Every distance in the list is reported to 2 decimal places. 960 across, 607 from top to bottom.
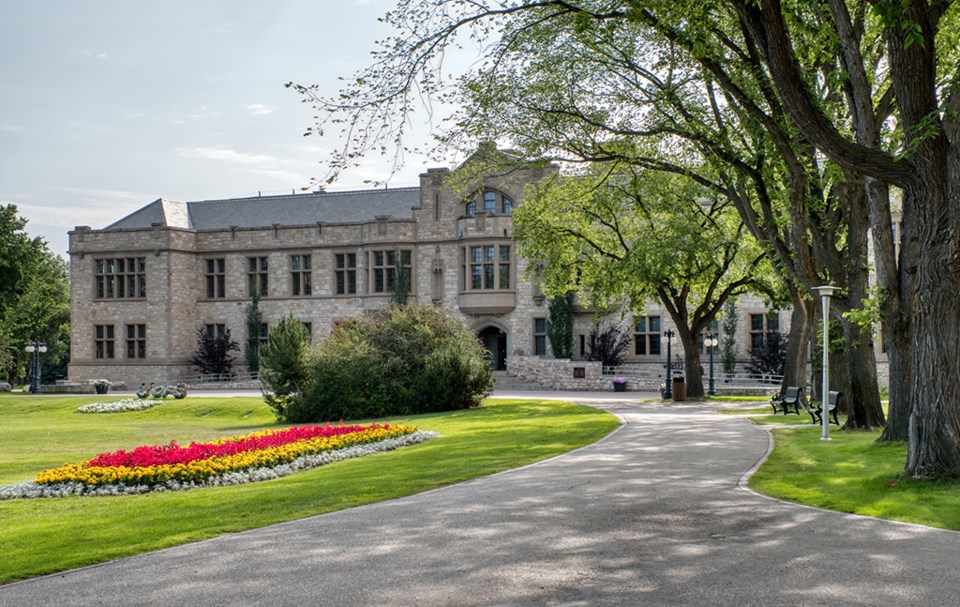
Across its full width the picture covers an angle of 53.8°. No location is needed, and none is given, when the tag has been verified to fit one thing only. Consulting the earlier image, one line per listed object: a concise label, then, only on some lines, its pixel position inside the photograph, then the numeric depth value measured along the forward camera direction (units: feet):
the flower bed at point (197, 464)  44.70
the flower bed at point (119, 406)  117.23
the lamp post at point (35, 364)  152.14
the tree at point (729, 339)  153.89
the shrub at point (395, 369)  97.30
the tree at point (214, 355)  172.45
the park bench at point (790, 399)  81.76
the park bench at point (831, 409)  71.00
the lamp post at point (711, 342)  124.88
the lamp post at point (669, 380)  116.47
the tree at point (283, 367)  100.42
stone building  161.68
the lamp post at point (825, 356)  58.29
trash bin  110.32
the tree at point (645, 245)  102.58
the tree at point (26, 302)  155.63
